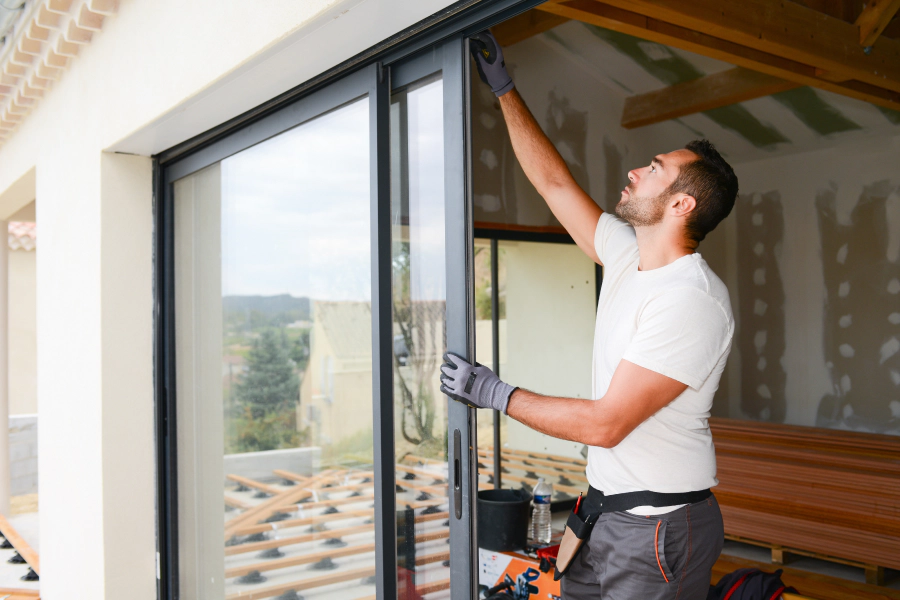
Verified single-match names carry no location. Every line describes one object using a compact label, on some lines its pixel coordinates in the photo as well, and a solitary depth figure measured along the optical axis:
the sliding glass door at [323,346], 1.78
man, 1.64
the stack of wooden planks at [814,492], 4.07
